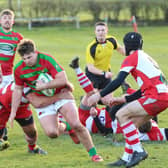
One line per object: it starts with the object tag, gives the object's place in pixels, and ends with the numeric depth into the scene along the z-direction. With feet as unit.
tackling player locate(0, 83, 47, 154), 60.13
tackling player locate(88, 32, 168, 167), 52.60
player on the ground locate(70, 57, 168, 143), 62.49
